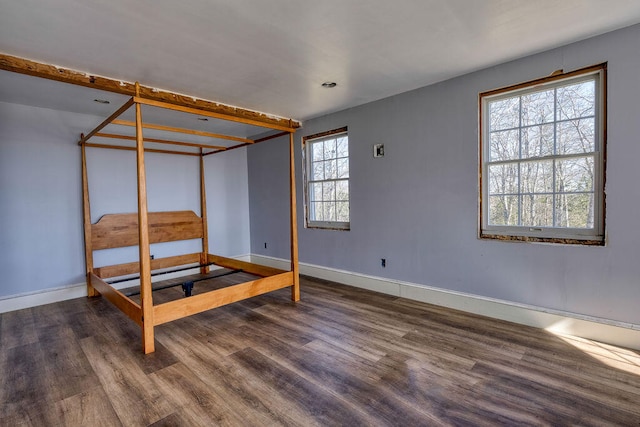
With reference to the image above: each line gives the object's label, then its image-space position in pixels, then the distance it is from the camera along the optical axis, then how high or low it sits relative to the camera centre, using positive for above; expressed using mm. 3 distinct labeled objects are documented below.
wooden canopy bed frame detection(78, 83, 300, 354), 2574 -515
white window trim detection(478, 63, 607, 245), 2521 +239
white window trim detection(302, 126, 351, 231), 4609 +240
